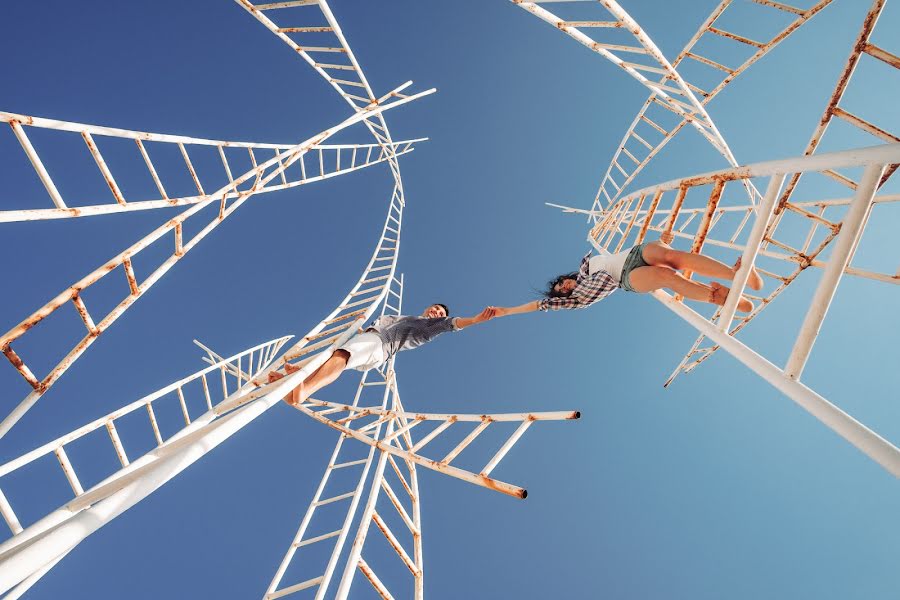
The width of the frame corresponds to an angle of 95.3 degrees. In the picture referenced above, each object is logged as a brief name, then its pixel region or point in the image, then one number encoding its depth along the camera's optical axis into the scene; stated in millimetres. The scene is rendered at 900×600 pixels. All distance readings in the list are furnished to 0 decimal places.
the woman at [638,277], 3926
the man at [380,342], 4543
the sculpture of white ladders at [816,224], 2230
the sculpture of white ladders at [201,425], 2055
